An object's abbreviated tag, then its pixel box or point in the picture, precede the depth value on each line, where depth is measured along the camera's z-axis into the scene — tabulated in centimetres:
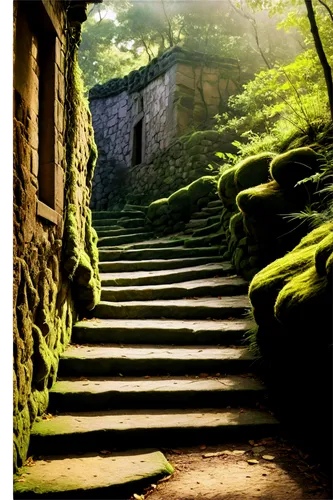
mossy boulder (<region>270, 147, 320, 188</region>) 444
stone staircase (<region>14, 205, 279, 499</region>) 255
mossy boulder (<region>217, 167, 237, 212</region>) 621
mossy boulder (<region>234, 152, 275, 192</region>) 546
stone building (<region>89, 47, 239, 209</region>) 1166
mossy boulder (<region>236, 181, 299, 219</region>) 452
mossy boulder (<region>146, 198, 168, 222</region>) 926
